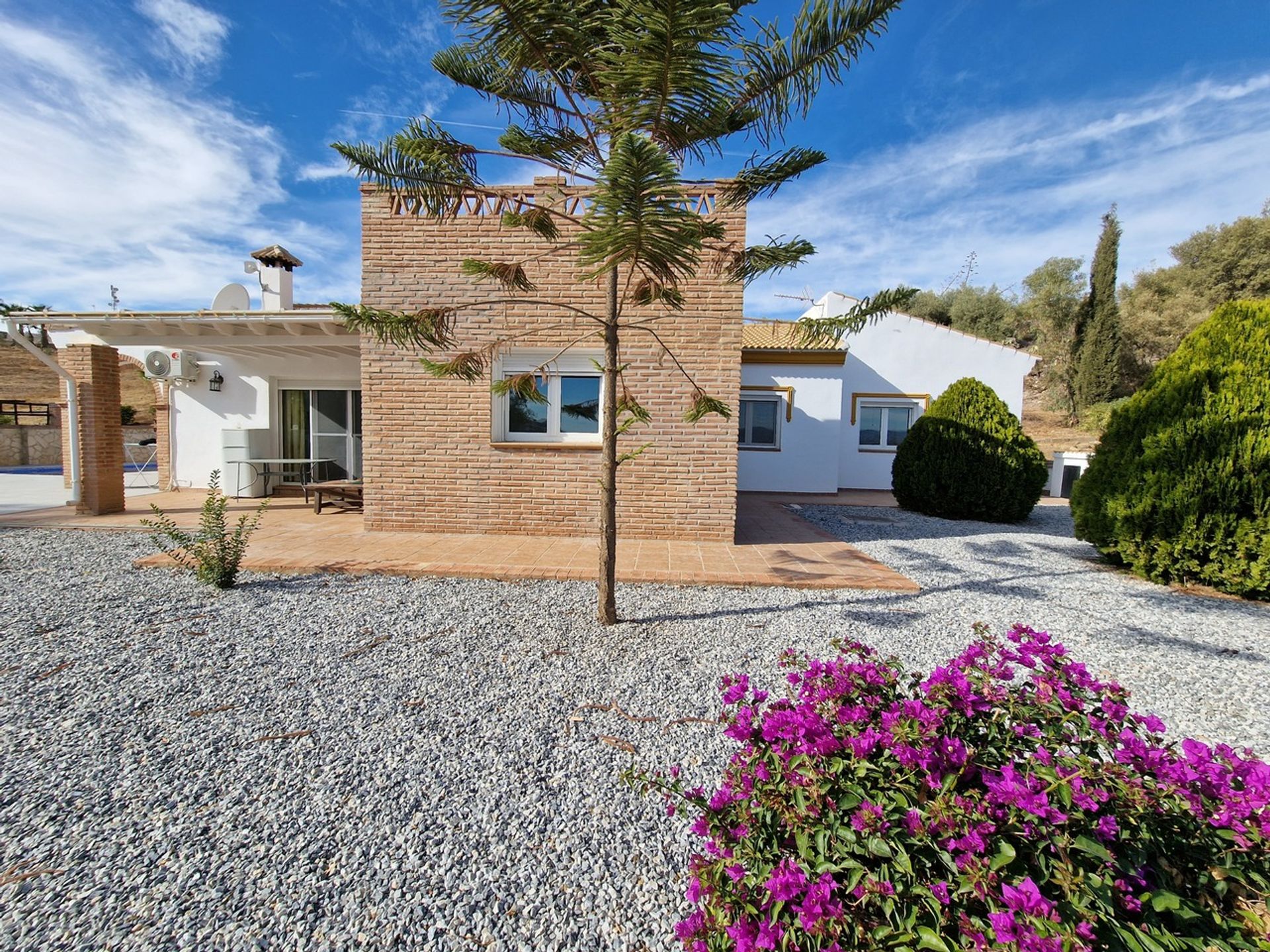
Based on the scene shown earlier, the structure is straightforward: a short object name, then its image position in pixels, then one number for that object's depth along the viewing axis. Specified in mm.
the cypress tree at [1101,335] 20031
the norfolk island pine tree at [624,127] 2375
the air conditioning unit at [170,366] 10234
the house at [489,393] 6375
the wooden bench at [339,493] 8422
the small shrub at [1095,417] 18484
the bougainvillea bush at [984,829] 992
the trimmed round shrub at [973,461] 9062
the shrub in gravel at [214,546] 4582
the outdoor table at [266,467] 10023
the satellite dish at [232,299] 10258
